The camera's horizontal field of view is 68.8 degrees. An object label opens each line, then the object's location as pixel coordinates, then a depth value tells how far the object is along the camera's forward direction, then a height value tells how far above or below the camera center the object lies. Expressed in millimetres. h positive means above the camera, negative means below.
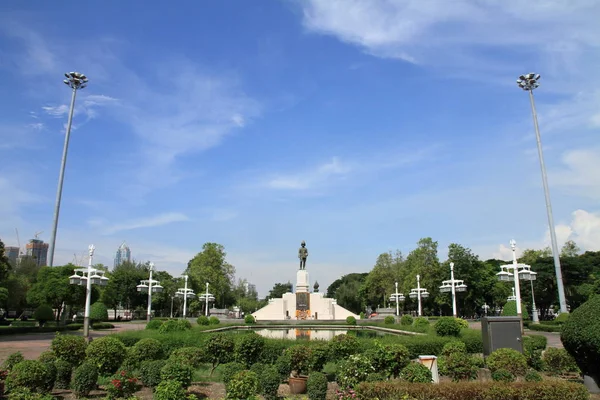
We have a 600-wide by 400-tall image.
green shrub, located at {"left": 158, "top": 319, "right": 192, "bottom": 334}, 18219 -1129
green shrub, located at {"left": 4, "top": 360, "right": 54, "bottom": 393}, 8055 -1383
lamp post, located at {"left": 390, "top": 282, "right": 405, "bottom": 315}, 43222 +160
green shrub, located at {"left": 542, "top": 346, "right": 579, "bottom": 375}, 11164 -1616
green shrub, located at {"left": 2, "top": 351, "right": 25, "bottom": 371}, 9313 -1236
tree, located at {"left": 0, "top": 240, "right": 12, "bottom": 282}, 28445 +2324
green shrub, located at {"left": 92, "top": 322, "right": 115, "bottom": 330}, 30312 -1735
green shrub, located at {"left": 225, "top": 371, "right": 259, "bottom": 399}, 7473 -1459
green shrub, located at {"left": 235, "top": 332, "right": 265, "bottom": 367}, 11188 -1235
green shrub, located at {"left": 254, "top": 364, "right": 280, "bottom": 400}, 8359 -1583
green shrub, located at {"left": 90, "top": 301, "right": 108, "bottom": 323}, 33878 -893
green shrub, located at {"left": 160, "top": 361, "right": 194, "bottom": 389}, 8383 -1379
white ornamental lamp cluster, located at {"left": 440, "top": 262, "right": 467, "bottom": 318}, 29409 +688
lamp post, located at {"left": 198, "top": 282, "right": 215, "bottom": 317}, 44100 +267
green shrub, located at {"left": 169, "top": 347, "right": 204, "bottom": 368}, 10027 -1286
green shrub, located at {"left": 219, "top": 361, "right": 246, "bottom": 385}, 8719 -1398
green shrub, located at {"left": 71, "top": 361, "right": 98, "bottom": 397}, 8641 -1533
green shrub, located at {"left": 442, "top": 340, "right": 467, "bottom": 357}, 11341 -1275
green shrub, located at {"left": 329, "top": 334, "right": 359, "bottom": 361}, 10969 -1197
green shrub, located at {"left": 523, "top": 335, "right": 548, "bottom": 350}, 12883 -1419
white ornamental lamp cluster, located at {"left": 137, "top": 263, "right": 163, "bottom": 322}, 28909 +785
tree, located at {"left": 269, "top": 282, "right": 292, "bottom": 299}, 102812 +2372
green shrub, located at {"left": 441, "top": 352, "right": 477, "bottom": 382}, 9805 -1522
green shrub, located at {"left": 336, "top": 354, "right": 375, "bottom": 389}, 8281 -1361
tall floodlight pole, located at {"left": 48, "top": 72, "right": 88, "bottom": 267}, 39256 +15026
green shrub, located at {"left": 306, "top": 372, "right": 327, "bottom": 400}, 8234 -1633
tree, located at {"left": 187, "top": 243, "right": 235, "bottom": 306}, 56094 +3770
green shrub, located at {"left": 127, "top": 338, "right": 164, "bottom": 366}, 10484 -1222
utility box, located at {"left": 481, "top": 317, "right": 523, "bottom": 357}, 12273 -997
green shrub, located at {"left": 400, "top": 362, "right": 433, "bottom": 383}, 8134 -1388
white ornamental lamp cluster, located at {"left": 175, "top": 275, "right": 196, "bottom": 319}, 39800 +696
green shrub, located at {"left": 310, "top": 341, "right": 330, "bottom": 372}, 10289 -1326
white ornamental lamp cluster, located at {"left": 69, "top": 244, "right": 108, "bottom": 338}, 20438 +994
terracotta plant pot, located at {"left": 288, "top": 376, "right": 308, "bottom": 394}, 9602 -1855
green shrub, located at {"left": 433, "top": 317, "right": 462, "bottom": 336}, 16828 -1089
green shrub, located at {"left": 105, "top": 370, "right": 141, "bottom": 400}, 7805 -1529
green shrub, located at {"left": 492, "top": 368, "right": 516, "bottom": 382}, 9156 -1601
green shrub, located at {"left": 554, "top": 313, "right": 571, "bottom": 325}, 30873 -1422
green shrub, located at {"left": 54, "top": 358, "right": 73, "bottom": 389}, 9242 -1524
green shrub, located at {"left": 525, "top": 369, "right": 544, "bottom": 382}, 9047 -1602
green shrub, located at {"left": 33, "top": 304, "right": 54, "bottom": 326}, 31067 -934
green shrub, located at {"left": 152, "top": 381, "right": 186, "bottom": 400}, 7078 -1457
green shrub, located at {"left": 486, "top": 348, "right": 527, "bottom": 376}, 9984 -1438
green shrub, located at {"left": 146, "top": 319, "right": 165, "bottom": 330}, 21891 -1225
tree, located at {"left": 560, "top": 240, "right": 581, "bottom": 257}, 58781 +6270
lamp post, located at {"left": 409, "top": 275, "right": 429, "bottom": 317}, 37538 +464
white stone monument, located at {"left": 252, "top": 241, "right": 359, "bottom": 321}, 46625 -727
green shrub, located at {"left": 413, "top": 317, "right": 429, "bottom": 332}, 20745 -1349
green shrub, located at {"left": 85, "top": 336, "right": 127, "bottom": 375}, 9836 -1194
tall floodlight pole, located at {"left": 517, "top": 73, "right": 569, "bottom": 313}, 36344 +13395
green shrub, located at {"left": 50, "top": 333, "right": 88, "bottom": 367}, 10180 -1109
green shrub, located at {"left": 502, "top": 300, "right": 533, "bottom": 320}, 28542 -647
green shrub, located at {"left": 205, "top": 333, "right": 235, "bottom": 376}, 11414 -1233
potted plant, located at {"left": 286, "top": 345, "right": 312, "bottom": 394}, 10109 -1378
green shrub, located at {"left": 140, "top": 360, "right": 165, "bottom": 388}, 9039 -1492
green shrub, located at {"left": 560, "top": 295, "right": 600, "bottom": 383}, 8398 -740
